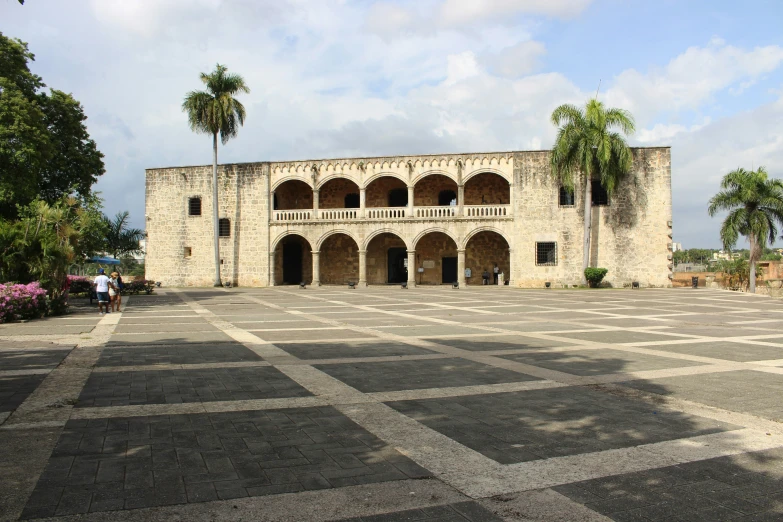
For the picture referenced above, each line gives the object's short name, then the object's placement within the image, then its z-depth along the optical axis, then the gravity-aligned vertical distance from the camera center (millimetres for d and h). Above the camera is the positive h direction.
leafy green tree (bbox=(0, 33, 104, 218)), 18875 +4696
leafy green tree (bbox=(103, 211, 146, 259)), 35688 +2110
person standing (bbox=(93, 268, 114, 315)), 17078 -452
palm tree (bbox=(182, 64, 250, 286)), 33219 +9338
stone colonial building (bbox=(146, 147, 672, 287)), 31875 +2741
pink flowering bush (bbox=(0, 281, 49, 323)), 14506 -703
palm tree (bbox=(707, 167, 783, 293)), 31469 +3313
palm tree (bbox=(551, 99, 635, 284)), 29984 +6296
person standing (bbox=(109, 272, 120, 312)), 17469 -614
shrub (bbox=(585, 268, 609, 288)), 30484 -221
